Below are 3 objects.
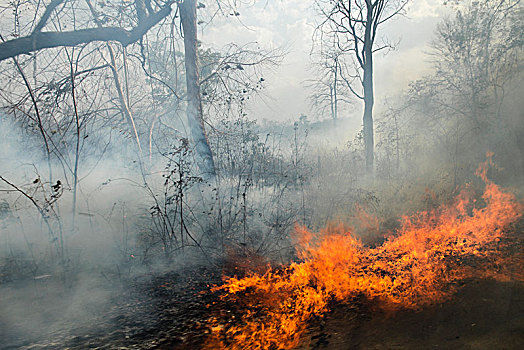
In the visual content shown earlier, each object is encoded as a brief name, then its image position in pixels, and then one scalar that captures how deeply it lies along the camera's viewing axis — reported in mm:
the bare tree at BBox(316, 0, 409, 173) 10578
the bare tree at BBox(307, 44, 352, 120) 21731
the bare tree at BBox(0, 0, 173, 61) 5407
